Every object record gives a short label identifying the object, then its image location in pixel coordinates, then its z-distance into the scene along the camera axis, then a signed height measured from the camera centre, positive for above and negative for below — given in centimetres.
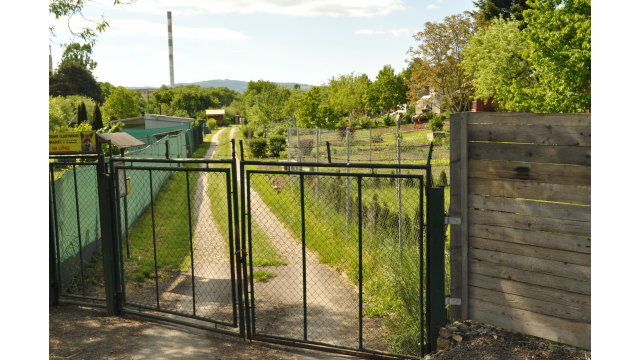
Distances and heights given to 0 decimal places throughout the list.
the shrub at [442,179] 1338 -125
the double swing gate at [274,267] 555 -228
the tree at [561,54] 1891 +330
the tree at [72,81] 7562 +1016
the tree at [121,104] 7950 +657
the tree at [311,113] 3416 +182
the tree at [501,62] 3516 +544
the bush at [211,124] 7484 +262
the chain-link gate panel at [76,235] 720 -160
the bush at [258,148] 2938 -52
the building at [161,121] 4794 +206
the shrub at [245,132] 4719 +79
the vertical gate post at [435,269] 502 -144
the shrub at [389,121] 5434 +176
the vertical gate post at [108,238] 648 -131
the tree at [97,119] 4634 +238
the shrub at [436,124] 4236 +102
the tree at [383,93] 6719 +615
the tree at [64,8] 1036 +299
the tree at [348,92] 6866 +661
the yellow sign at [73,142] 680 +2
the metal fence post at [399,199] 730 -109
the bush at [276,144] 2858 -29
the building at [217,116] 9312 +483
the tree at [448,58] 5091 +841
